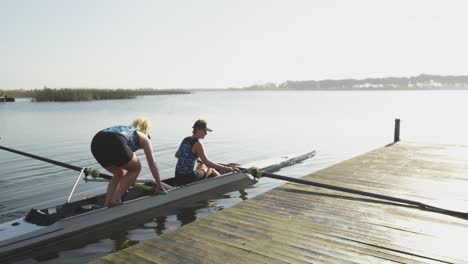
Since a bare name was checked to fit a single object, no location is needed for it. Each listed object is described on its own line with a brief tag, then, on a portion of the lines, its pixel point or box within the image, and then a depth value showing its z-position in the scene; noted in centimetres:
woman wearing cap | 871
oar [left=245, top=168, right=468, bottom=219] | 624
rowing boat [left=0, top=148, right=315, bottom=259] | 611
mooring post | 1689
